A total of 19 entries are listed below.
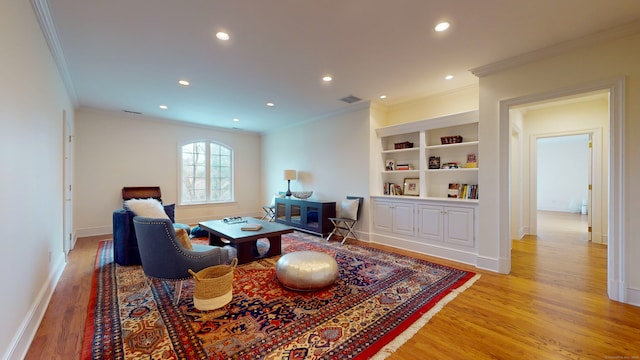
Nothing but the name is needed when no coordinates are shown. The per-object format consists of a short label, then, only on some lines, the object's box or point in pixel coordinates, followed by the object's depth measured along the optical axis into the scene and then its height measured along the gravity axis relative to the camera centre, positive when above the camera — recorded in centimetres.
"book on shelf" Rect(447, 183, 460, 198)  433 -17
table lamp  654 +13
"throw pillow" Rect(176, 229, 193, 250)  268 -60
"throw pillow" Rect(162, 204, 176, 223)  476 -56
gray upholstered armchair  242 -70
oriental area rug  187 -121
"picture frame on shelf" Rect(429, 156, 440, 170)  458 +31
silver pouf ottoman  274 -99
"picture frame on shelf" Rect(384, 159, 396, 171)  525 +30
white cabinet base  381 -76
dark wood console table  543 -76
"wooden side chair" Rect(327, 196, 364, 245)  505 -73
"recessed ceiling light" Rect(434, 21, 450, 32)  251 +151
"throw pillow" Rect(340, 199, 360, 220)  504 -57
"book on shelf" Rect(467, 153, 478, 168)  412 +32
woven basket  239 -103
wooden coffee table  357 -78
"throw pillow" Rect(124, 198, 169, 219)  349 -38
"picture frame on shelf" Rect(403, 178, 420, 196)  484 -13
